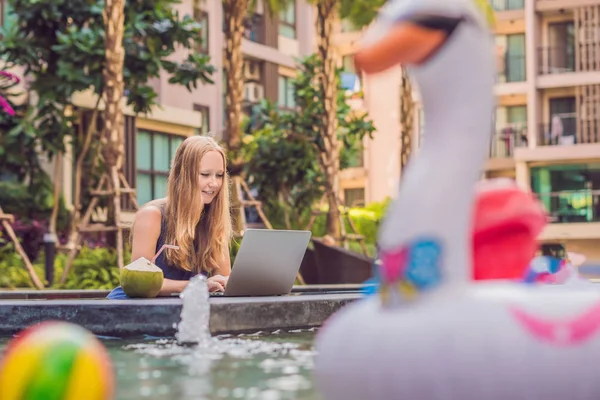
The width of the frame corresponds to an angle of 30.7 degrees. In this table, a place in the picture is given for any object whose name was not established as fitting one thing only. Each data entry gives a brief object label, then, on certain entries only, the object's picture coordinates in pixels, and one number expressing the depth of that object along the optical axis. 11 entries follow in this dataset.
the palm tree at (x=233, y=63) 19.20
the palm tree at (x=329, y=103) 21.03
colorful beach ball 2.63
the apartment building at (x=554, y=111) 39.16
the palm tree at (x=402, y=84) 22.70
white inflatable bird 2.58
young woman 6.64
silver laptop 6.14
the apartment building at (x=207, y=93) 27.11
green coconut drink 6.12
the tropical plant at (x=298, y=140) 22.92
